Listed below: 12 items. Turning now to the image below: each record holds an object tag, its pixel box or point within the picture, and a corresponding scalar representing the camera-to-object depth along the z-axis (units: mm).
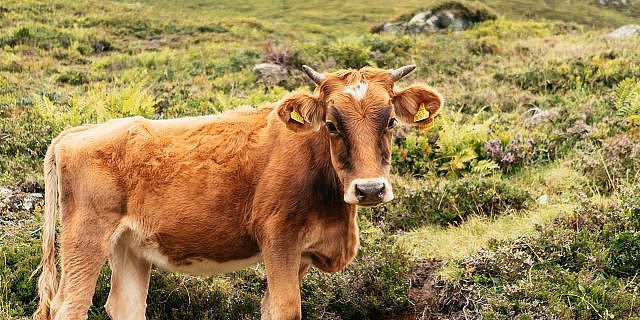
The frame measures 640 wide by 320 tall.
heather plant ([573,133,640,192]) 8586
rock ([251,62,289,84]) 17391
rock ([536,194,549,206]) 8646
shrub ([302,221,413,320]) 6984
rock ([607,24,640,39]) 22105
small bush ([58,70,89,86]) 17828
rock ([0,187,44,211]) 8469
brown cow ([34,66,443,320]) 5449
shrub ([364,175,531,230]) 8773
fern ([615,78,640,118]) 10938
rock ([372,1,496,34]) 30188
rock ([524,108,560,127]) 11914
